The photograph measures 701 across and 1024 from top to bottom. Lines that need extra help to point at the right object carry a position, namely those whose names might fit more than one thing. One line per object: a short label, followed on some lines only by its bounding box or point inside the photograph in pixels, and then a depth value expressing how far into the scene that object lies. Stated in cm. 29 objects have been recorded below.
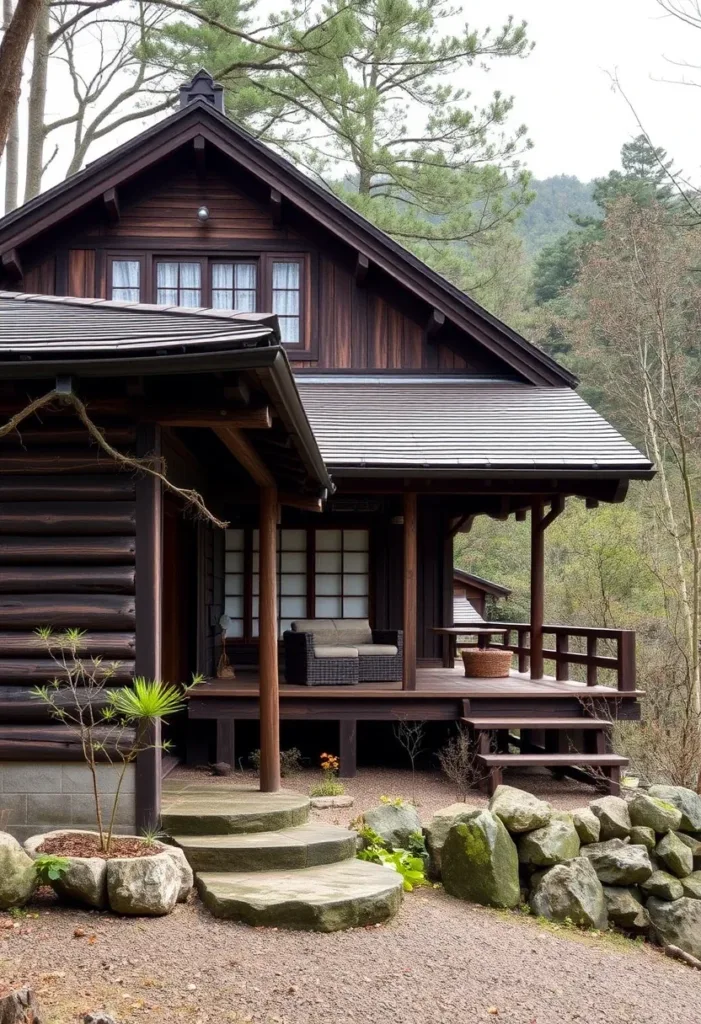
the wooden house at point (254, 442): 668
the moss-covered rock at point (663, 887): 777
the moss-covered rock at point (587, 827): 793
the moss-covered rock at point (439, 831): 738
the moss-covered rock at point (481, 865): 712
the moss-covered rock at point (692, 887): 797
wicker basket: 1240
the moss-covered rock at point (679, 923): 747
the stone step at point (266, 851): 659
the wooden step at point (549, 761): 1002
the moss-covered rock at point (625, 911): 754
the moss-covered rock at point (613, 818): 802
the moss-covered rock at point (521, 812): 754
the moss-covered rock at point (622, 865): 770
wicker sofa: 1092
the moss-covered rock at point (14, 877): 567
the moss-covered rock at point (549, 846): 747
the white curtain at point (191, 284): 1318
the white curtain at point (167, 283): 1316
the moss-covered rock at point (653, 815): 821
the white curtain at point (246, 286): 1324
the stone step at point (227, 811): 696
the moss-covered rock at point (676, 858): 804
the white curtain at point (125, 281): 1311
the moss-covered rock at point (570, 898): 716
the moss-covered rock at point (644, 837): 809
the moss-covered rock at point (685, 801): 838
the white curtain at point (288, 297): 1327
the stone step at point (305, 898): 590
